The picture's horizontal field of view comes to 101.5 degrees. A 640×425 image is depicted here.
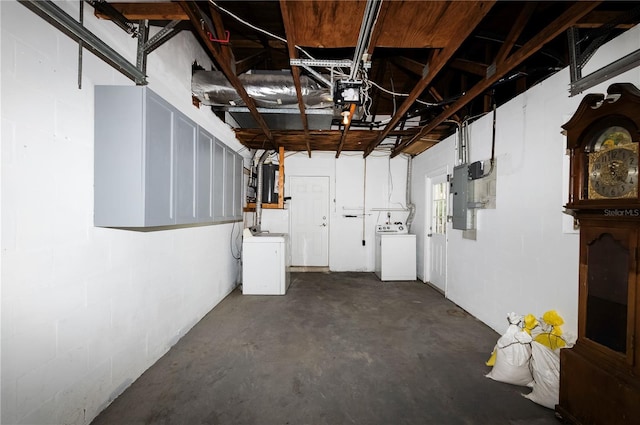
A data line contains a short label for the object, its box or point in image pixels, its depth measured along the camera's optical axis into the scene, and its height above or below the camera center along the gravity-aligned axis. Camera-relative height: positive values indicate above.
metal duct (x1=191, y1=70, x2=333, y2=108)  2.47 +1.14
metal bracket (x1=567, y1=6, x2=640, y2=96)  1.55 +1.05
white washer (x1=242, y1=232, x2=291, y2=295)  3.87 -0.89
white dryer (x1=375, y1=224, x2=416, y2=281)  4.67 -0.88
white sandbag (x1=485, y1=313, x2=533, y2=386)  1.87 -1.07
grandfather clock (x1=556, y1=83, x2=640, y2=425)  1.30 -0.27
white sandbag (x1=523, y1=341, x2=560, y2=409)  1.69 -1.09
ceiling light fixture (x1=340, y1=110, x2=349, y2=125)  2.68 +0.99
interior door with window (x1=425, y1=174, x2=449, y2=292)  3.99 -0.37
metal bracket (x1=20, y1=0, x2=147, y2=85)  1.17 +0.88
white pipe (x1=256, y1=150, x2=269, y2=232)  4.43 +0.25
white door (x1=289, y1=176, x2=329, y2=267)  5.34 -0.27
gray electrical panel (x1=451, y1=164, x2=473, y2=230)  3.10 +0.17
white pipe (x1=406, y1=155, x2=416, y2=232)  5.09 +0.50
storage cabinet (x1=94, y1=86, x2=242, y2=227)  1.54 +0.30
